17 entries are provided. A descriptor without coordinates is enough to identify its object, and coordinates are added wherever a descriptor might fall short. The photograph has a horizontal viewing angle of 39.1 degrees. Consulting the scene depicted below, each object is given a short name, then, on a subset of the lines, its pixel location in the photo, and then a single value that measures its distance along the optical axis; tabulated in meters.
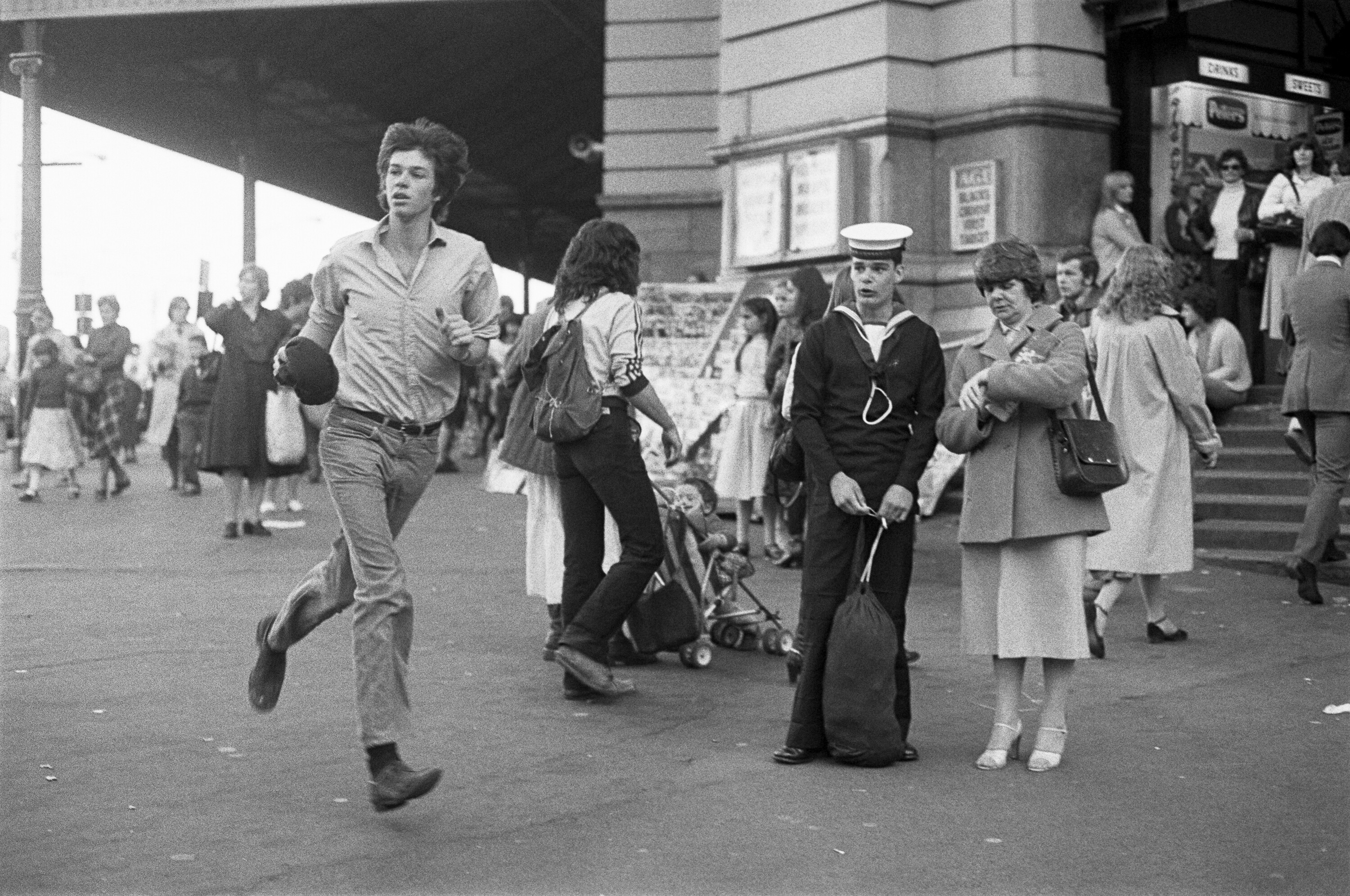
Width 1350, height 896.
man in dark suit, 10.27
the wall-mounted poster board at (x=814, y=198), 16.17
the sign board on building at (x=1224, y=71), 16.56
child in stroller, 8.81
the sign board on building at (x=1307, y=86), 17.41
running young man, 5.70
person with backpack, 7.45
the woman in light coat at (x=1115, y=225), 15.17
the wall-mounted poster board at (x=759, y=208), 16.94
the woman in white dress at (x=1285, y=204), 14.21
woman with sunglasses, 14.78
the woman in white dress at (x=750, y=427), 13.01
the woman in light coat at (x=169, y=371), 20.42
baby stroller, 8.33
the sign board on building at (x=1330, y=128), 17.17
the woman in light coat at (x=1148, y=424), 9.07
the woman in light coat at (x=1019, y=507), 6.39
